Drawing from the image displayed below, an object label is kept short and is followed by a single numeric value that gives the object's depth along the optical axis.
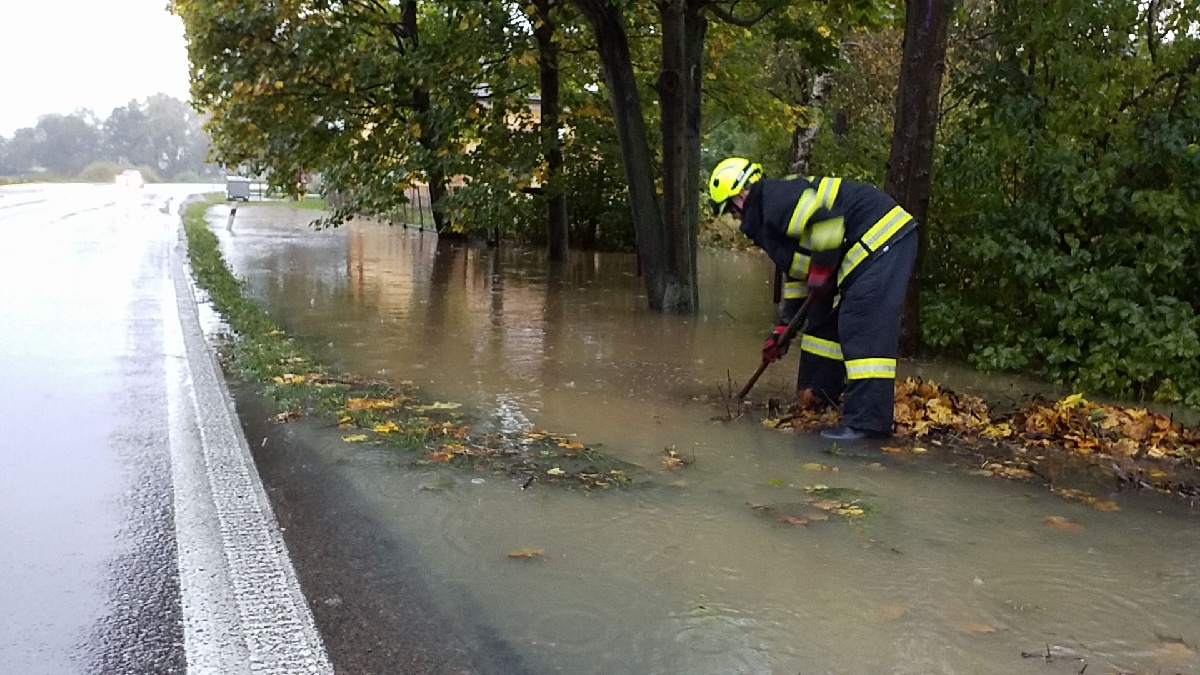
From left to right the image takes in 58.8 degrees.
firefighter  6.03
